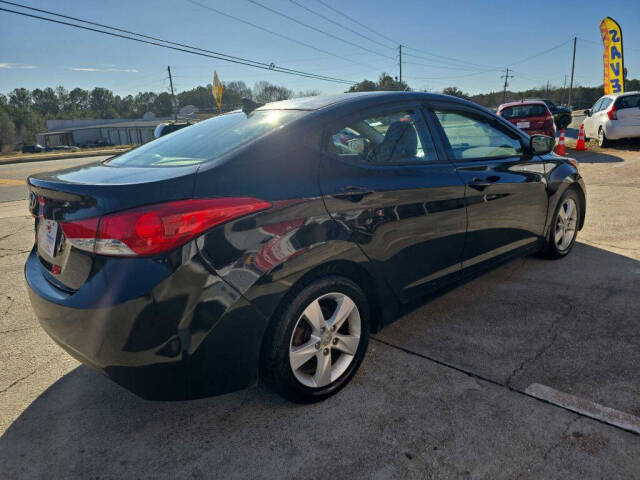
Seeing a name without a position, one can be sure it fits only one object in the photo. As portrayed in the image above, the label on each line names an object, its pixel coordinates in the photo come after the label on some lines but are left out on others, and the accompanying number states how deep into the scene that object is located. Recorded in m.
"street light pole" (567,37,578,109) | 66.44
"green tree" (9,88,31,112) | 124.88
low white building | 68.62
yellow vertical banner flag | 22.12
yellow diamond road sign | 22.80
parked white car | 11.98
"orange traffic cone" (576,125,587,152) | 13.09
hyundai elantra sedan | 1.83
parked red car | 12.67
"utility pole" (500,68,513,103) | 86.61
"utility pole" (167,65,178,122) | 48.34
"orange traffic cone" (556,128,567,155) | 11.87
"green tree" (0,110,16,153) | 85.24
